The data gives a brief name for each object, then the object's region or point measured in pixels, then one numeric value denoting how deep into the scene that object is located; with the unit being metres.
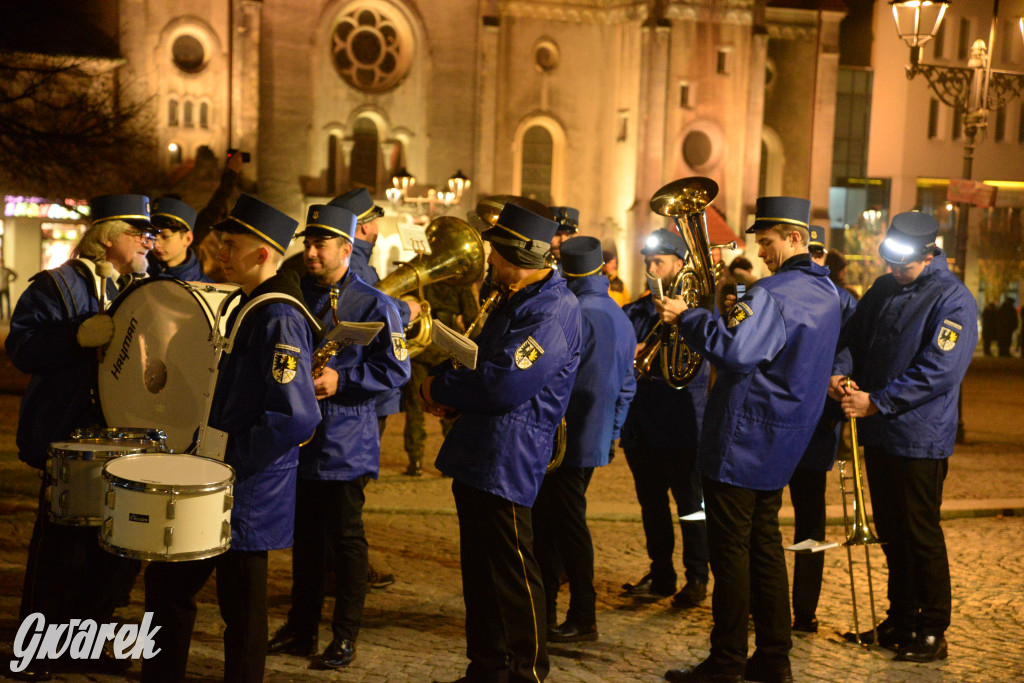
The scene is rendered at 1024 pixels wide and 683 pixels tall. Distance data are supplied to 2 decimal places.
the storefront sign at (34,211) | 36.34
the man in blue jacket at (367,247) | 6.14
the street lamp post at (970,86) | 14.02
